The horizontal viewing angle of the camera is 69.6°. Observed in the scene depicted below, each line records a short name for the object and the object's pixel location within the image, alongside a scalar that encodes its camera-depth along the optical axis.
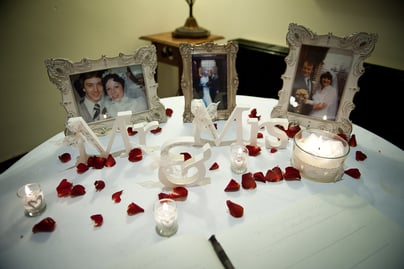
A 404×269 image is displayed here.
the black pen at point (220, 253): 0.73
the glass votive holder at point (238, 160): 1.05
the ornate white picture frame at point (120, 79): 1.14
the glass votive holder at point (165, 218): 0.81
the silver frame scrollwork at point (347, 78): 1.15
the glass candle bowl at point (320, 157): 0.99
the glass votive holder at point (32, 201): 0.87
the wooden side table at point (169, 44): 2.42
